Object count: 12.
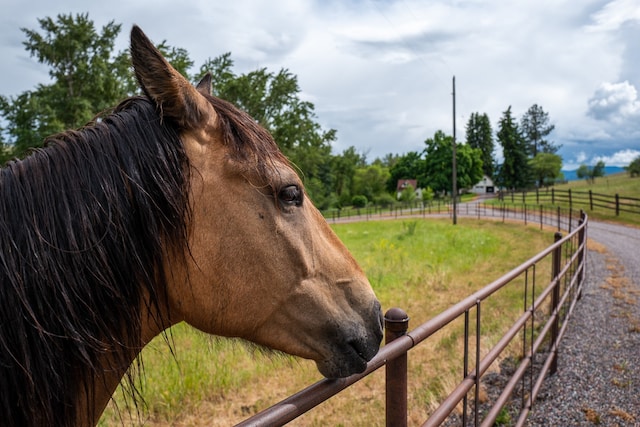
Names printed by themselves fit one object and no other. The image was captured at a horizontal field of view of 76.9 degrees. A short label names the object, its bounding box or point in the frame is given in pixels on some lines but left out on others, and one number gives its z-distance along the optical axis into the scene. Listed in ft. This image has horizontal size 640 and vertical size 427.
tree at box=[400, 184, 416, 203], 148.42
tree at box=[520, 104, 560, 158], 252.83
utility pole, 71.05
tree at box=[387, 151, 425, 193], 211.41
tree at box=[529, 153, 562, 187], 201.57
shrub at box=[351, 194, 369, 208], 181.98
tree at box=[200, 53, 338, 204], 63.10
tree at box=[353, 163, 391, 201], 204.85
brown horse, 3.22
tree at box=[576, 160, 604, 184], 227.40
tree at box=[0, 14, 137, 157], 46.06
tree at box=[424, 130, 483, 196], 180.45
